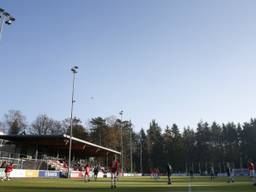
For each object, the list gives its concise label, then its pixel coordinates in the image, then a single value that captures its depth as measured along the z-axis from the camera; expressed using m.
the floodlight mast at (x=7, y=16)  32.42
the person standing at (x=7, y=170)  33.91
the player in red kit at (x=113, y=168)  23.17
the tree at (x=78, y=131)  130.25
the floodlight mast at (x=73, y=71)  51.33
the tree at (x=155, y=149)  142.00
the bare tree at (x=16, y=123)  124.34
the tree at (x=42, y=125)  128.25
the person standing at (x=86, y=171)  37.62
